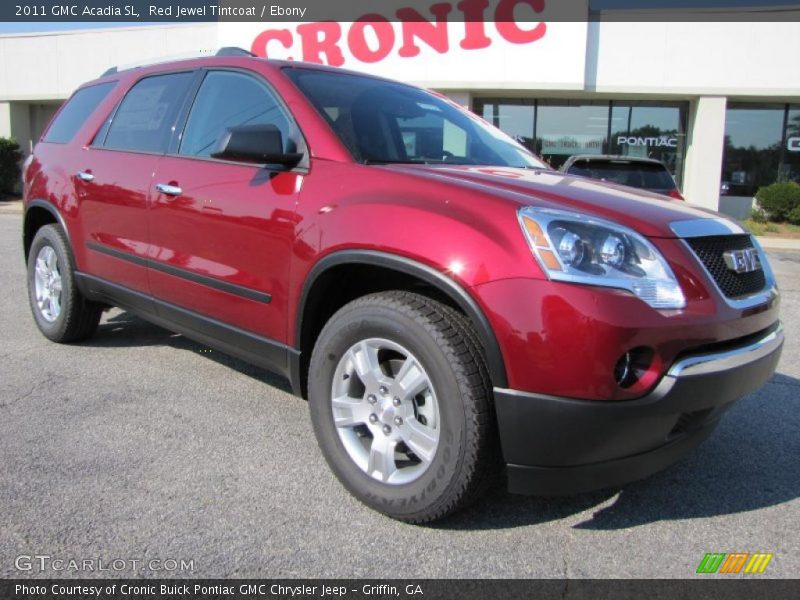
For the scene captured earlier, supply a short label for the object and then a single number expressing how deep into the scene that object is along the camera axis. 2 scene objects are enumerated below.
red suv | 2.10
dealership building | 16.11
